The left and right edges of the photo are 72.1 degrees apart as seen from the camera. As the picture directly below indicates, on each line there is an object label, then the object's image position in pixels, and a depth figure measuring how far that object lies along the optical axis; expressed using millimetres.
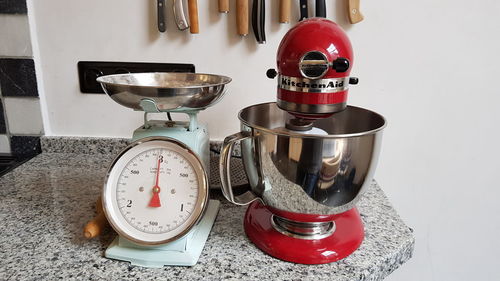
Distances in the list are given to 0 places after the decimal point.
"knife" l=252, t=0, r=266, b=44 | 879
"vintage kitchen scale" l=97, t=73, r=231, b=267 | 580
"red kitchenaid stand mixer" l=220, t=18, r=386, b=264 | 523
